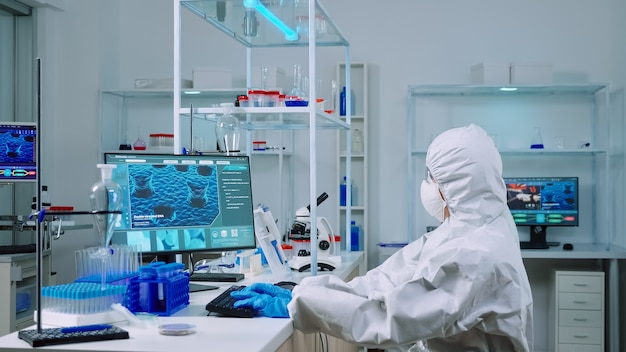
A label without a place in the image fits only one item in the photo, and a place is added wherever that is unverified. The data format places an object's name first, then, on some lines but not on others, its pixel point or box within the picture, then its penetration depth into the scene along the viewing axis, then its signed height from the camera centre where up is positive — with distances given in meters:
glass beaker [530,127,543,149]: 5.12 +0.21
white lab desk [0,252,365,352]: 1.58 -0.40
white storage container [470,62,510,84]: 5.11 +0.68
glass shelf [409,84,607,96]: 5.07 +0.58
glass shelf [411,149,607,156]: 5.00 +0.12
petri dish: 1.71 -0.39
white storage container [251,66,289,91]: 5.08 +0.66
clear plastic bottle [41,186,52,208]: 4.83 -0.20
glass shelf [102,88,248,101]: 5.21 +0.57
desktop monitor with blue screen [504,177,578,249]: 5.11 -0.24
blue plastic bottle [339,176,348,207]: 5.42 -0.19
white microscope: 3.17 -0.31
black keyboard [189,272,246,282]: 2.61 -0.40
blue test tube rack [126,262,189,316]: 1.93 -0.34
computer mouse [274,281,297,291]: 2.40 -0.39
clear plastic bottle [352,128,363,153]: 5.45 +0.21
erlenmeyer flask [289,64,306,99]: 3.16 +0.37
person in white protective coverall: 1.72 -0.30
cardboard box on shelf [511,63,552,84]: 5.08 +0.69
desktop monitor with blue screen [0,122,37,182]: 4.58 +0.10
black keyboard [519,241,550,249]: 4.98 -0.53
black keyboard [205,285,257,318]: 1.94 -0.39
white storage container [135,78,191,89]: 5.38 +0.64
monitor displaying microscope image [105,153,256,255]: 2.21 -0.11
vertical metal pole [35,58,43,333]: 1.67 -0.16
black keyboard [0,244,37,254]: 4.36 -0.50
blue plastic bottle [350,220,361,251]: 5.34 -0.52
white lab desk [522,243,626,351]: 4.76 -0.63
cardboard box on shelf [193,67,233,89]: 5.25 +0.66
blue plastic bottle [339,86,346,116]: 5.34 +0.49
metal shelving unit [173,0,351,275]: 2.70 +0.63
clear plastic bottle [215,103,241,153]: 2.75 +0.17
